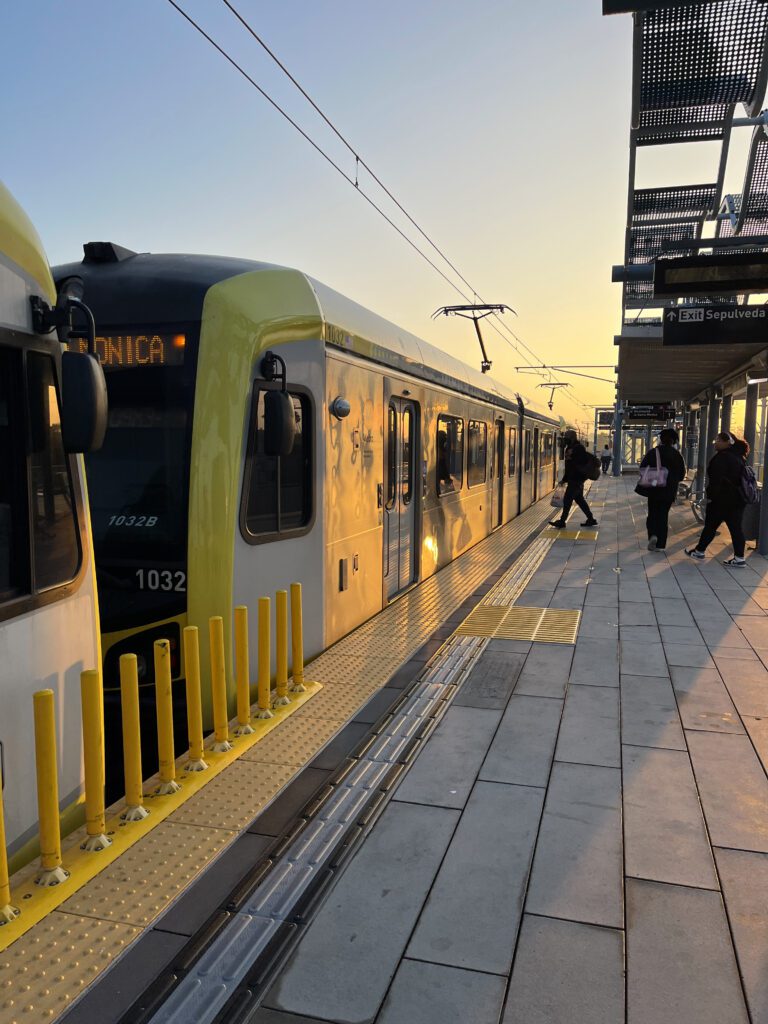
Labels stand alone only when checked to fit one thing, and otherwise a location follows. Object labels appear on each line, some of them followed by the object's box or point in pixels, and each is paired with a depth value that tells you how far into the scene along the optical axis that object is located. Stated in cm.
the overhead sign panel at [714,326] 937
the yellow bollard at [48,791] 256
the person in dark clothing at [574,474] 1342
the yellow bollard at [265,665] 420
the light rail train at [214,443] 429
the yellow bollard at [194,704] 349
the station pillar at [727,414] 1686
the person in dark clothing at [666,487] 1097
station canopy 705
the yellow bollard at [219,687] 375
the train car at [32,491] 255
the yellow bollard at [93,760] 284
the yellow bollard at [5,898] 246
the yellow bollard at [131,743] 309
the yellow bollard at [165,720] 330
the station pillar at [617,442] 4088
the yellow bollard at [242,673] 401
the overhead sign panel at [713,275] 852
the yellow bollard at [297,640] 464
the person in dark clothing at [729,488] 959
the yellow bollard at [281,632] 442
